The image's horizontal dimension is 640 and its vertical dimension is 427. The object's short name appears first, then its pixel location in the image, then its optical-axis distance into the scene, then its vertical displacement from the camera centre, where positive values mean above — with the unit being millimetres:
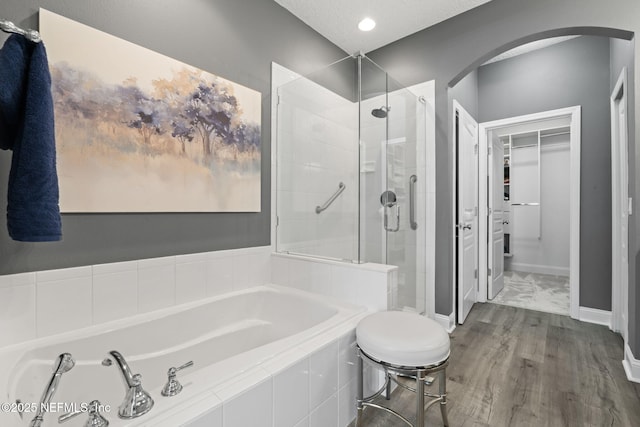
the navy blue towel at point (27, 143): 1069 +262
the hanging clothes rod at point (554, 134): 4606 +1278
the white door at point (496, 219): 3611 -69
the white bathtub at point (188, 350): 967 -627
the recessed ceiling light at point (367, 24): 2580 +1704
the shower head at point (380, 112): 2303 +804
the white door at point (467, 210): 2830 +32
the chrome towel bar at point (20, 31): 1020 +658
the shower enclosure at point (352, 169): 2273 +377
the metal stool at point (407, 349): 1217 -581
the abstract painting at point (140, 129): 1385 +479
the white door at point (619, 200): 2262 +118
